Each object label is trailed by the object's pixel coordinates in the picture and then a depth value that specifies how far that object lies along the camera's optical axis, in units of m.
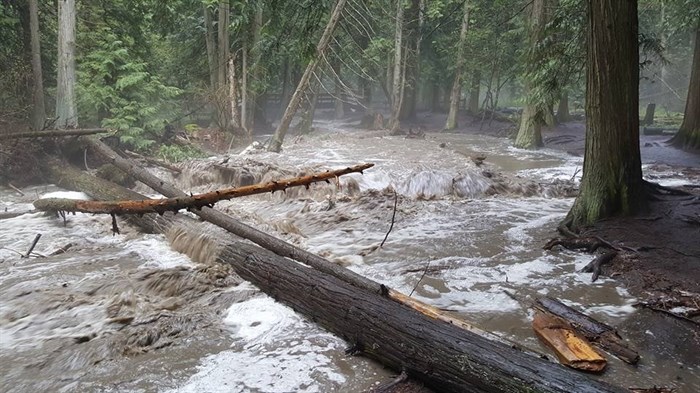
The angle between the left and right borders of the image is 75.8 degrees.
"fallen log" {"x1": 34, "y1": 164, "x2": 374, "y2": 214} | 4.58
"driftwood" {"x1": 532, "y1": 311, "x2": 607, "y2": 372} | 3.76
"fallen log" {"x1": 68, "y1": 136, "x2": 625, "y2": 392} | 3.12
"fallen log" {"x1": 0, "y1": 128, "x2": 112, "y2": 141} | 11.48
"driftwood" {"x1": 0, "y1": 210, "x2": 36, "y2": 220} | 9.17
